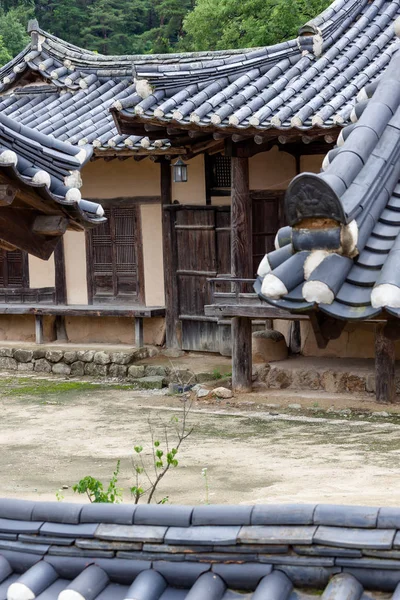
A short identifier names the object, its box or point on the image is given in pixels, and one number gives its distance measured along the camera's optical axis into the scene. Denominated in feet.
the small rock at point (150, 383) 51.72
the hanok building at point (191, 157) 44.91
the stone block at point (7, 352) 58.80
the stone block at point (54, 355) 56.80
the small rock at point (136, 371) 53.72
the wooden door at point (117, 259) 56.95
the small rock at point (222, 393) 47.25
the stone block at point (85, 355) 55.77
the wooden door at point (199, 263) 52.54
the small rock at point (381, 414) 42.78
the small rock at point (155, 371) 52.80
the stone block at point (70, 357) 56.39
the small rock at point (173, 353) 55.26
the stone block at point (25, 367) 58.18
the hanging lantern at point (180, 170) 49.83
